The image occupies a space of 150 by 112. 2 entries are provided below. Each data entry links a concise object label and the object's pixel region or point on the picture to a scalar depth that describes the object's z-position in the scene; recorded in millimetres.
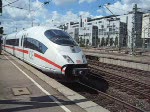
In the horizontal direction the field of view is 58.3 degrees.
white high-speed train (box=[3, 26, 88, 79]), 6125
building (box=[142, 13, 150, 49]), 43910
